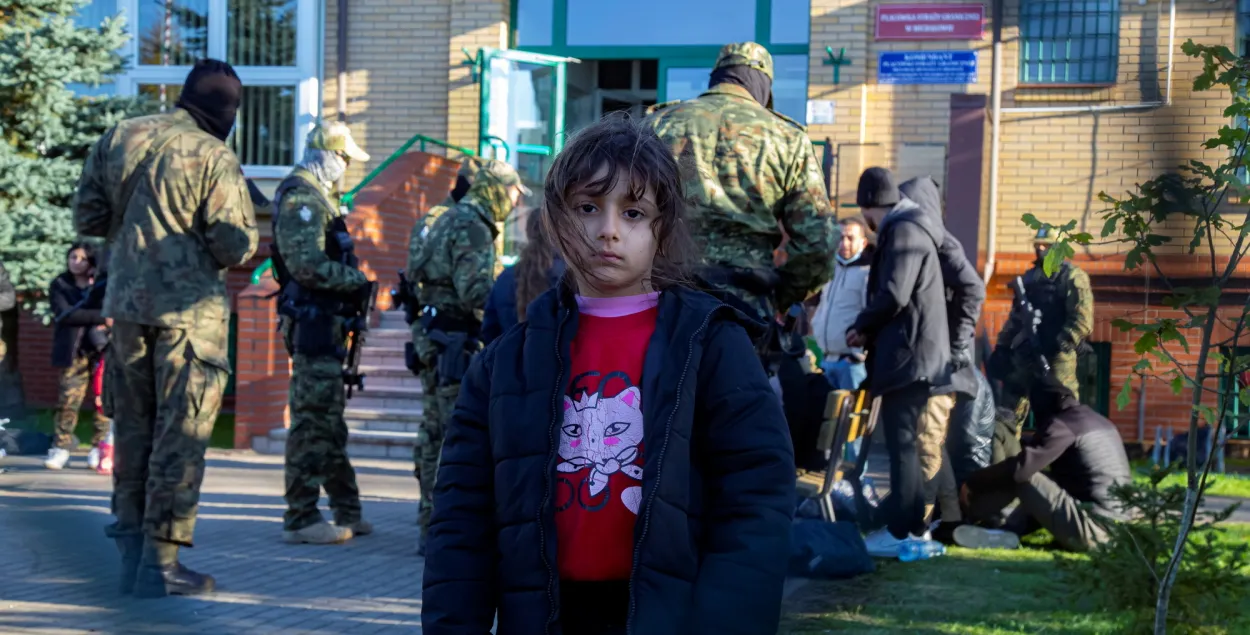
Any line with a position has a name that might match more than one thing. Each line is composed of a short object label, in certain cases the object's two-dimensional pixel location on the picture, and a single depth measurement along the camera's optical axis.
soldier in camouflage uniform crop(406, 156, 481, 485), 7.21
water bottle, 7.23
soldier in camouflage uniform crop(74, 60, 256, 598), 5.89
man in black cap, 7.32
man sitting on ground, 7.35
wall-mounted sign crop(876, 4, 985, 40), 13.89
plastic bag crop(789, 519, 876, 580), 6.59
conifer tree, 13.63
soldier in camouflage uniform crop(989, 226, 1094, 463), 7.32
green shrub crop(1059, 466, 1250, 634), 4.74
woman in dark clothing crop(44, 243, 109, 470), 11.30
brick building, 12.25
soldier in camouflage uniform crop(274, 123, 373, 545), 7.25
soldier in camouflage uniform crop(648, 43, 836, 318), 5.21
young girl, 2.43
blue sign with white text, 13.97
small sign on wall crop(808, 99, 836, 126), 14.43
